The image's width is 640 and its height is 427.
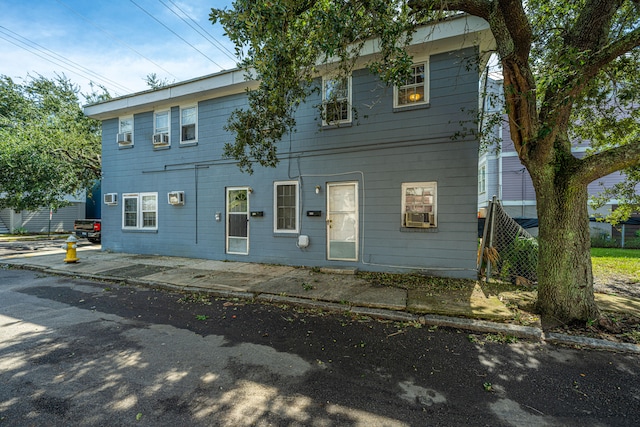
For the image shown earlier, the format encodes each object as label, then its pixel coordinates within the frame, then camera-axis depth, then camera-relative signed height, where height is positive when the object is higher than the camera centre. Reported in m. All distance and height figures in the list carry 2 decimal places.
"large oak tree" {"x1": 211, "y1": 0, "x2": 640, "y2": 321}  3.68 +2.04
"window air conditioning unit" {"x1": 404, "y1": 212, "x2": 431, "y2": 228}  6.44 -0.16
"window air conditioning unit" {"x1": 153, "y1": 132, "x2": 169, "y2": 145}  9.31 +2.47
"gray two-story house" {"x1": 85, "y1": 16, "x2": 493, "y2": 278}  6.21 +1.06
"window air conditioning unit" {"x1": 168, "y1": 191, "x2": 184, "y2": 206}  9.04 +0.49
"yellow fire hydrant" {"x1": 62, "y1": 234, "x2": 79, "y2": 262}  8.30 -1.12
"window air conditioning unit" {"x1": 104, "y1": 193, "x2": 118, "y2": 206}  10.29 +0.53
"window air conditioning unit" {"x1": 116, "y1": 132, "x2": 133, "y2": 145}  9.96 +2.66
